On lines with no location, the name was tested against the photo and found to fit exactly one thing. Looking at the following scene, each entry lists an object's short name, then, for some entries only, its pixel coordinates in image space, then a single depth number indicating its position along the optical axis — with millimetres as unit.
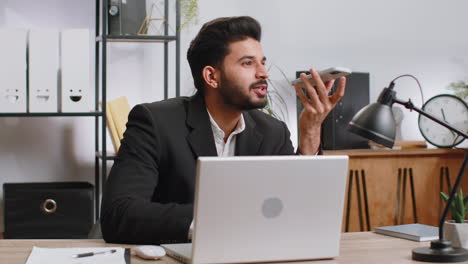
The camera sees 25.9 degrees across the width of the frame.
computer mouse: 2401
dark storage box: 3848
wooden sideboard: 4167
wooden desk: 2426
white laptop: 2131
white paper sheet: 2329
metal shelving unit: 3882
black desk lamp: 2362
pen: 2410
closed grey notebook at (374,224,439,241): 2749
